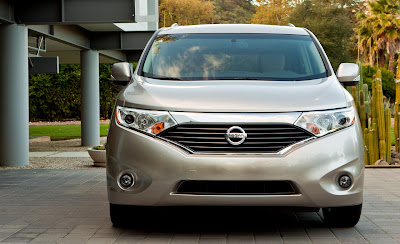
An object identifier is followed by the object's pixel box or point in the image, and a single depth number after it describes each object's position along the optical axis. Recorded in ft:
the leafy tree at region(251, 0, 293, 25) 226.38
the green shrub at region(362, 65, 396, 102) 133.69
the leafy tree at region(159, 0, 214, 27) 230.68
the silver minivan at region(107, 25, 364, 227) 17.43
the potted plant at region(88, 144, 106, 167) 42.04
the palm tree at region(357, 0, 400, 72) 166.71
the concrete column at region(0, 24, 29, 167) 42.75
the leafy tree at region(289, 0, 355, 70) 177.58
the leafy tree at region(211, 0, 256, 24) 257.34
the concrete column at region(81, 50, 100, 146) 66.11
